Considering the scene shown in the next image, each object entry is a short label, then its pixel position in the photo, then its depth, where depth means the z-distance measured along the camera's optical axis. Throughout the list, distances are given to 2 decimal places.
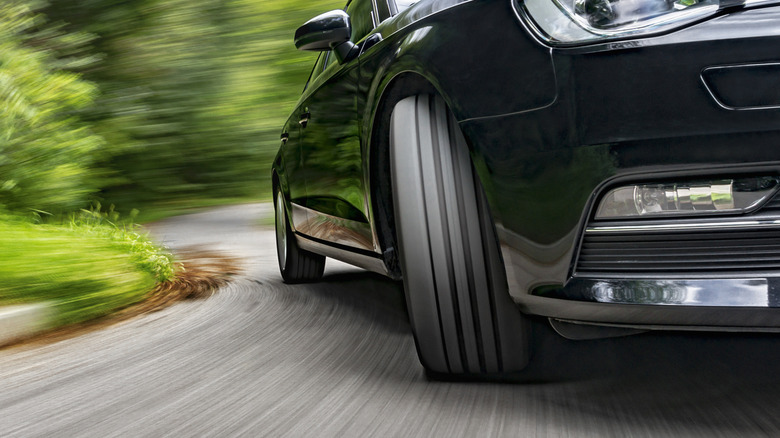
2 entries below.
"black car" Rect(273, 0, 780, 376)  2.02
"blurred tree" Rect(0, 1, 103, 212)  5.89
